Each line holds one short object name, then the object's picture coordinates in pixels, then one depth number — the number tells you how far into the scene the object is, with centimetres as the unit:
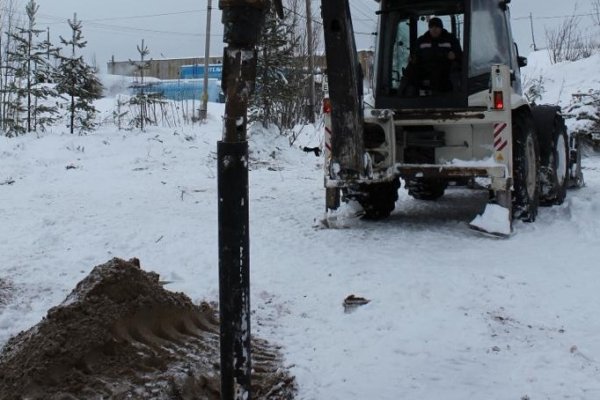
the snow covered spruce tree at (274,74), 1510
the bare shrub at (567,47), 2334
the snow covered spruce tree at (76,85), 1402
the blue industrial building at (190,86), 2358
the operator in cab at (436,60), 718
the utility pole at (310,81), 1958
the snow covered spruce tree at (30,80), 1408
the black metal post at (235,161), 235
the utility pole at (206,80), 1986
